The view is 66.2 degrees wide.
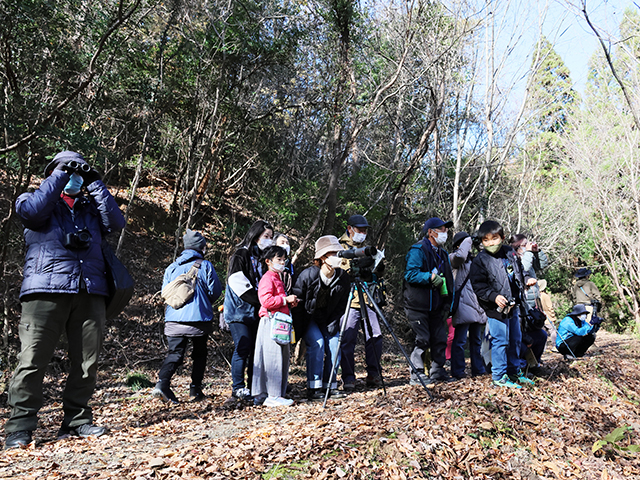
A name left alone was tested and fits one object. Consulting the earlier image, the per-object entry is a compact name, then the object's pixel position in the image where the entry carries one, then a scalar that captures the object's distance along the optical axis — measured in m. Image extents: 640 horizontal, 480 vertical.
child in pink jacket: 5.55
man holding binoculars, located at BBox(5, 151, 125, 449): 3.88
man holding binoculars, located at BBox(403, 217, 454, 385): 5.91
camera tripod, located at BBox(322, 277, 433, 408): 5.20
